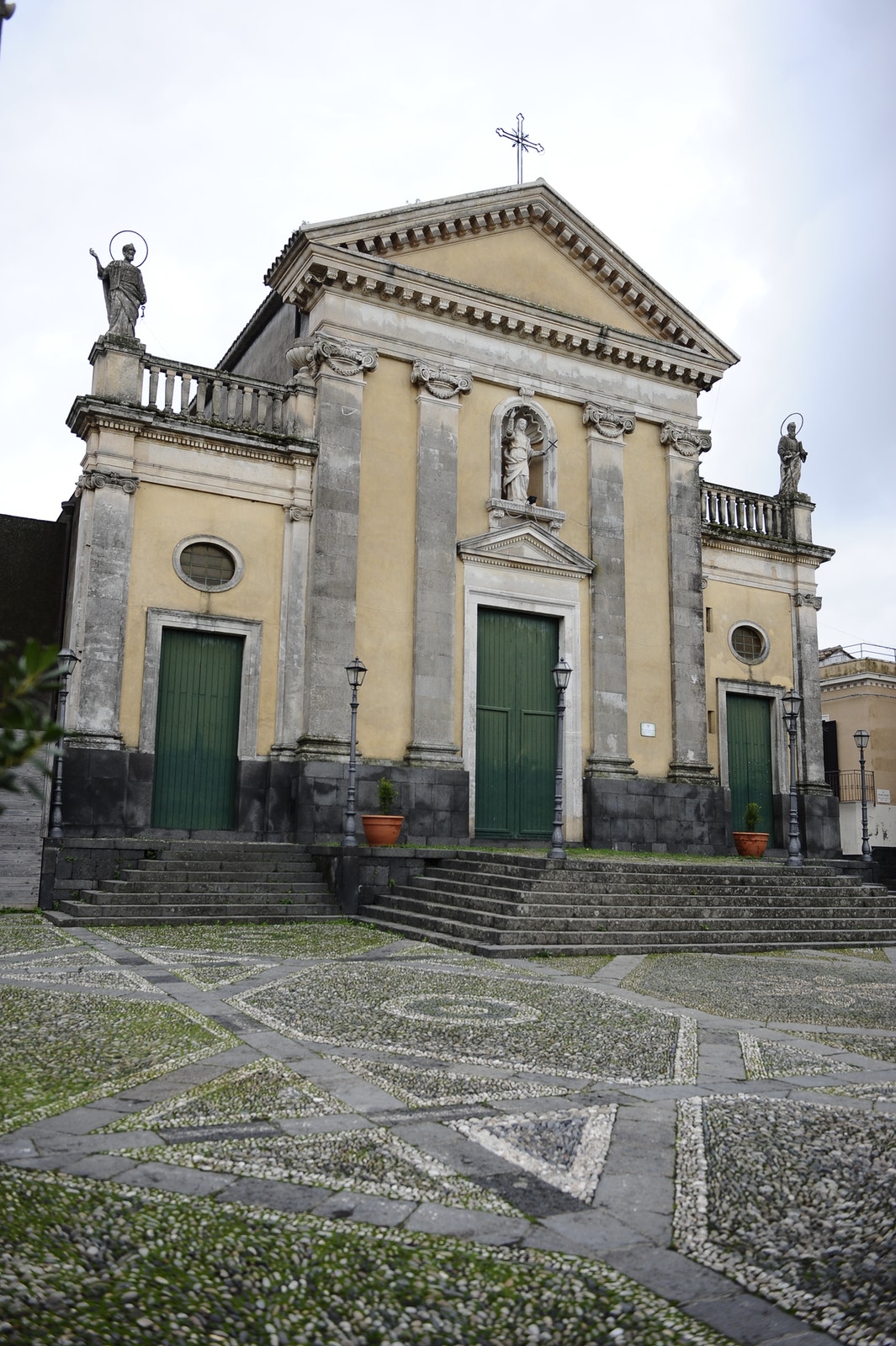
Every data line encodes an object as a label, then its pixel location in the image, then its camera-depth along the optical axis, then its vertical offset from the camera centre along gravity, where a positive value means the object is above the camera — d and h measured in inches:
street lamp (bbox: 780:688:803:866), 671.1 +36.4
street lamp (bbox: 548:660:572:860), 547.8 +8.9
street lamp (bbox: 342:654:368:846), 579.2 +33.2
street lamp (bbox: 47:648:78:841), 558.9 +16.0
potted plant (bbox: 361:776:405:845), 611.8 +0.0
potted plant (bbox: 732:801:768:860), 761.6 -5.2
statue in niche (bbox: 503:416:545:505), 756.0 +266.3
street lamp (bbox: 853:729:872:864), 738.7 +66.5
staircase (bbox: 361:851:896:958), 469.1 -36.9
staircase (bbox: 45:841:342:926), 512.7 -33.8
